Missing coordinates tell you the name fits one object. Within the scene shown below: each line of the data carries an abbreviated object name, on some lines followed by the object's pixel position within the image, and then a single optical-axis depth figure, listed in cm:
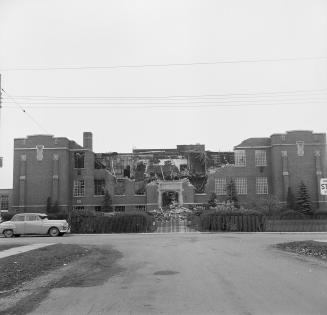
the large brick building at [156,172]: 6956
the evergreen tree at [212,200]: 6825
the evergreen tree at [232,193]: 6919
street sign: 1828
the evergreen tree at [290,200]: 6638
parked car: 3322
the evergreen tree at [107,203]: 6981
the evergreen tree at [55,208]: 6712
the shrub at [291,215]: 5422
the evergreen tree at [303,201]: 6505
